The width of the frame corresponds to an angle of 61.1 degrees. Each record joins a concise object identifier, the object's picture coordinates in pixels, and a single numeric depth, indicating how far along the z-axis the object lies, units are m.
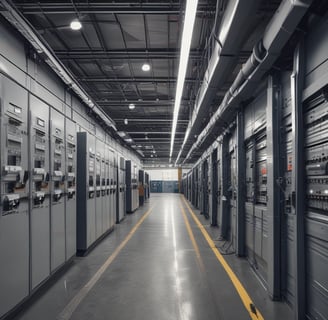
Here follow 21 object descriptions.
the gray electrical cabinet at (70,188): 5.07
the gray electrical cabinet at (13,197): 2.97
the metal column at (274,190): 3.73
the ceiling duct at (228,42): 2.93
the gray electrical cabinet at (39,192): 3.67
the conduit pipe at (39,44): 3.71
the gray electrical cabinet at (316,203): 2.70
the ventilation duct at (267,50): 2.54
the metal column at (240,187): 5.80
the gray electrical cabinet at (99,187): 6.96
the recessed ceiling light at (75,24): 4.83
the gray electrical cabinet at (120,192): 10.62
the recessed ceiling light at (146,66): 6.62
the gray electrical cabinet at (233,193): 6.48
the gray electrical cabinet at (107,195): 7.98
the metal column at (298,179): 3.00
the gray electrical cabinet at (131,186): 13.55
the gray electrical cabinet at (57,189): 4.36
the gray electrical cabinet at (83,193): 5.94
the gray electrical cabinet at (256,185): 4.62
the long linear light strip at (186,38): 3.14
